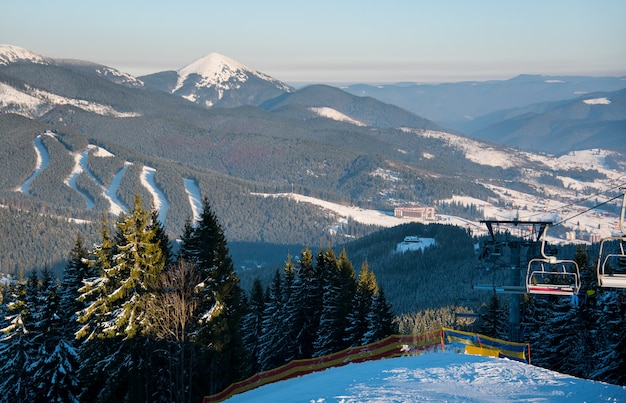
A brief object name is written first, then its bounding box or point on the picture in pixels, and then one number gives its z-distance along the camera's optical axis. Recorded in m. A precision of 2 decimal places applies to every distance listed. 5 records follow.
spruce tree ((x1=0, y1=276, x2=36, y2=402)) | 42.88
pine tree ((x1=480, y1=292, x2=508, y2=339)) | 54.81
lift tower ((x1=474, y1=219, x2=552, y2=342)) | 35.97
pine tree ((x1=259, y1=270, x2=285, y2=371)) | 52.75
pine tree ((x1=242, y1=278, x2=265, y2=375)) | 56.66
